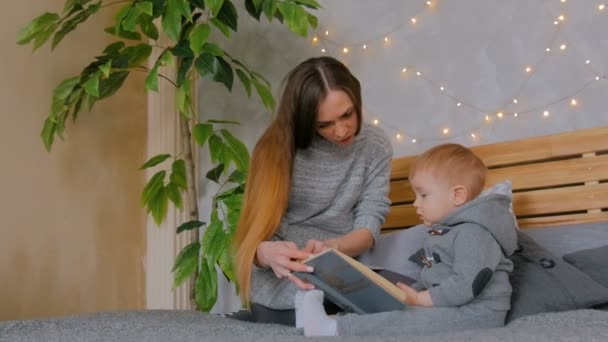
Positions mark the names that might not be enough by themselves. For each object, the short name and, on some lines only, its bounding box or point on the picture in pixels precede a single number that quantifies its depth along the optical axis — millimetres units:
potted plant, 2318
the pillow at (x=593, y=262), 1576
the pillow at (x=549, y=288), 1484
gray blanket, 1132
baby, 1365
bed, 1311
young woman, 1745
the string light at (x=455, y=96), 2188
